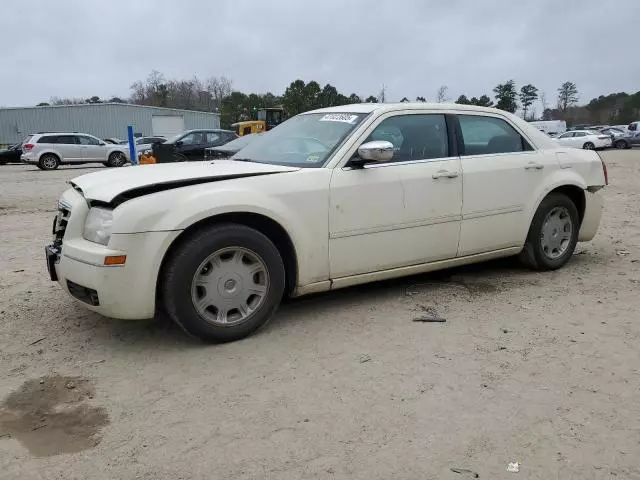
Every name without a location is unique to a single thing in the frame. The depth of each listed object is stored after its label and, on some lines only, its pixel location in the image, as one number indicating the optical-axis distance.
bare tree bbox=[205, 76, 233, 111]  83.50
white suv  24.26
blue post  15.71
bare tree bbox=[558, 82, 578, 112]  90.12
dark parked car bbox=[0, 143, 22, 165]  28.44
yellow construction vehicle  31.47
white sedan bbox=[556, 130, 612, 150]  34.56
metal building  49.59
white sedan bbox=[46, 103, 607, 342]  3.49
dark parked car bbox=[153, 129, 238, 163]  20.20
